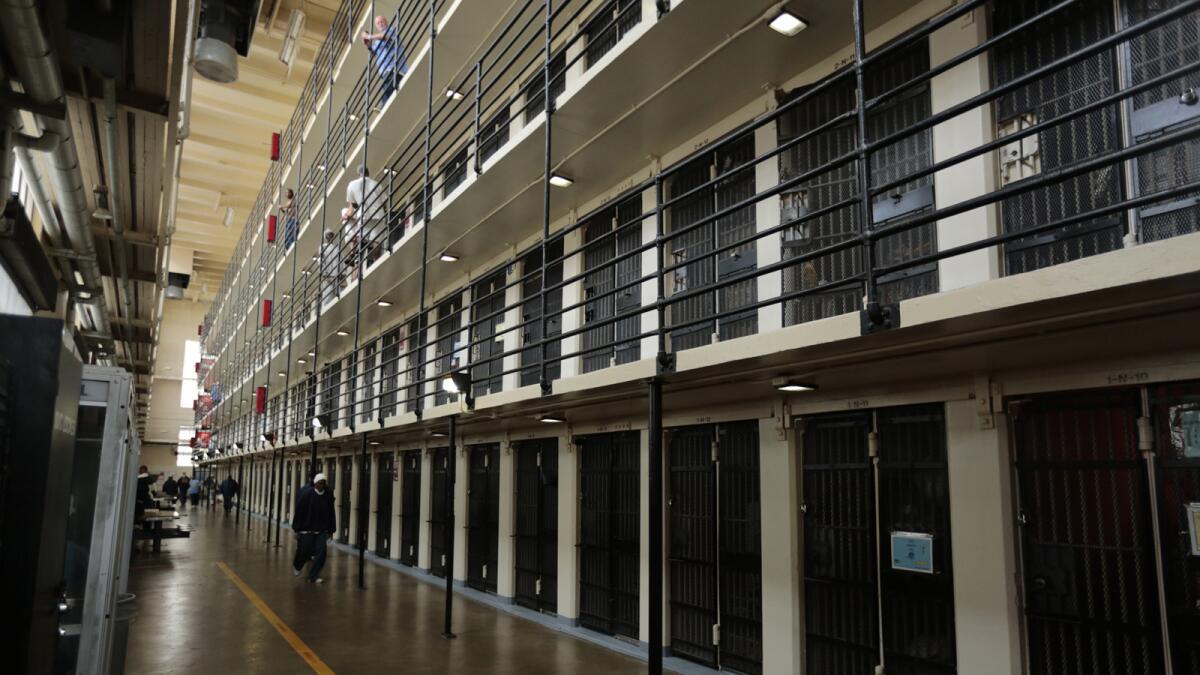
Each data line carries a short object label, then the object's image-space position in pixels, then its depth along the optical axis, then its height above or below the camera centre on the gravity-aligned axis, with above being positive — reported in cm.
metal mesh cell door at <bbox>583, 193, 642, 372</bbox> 852 +217
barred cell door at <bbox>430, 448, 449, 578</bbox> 1317 -81
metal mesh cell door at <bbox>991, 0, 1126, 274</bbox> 452 +205
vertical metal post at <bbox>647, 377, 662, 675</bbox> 507 -41
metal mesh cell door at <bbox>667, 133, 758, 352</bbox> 700 +215
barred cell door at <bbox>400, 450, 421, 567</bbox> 1445 -77
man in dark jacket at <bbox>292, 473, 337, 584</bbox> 1266 -94
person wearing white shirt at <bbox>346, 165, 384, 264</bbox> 1313 +466
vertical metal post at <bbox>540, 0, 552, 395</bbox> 704 +301
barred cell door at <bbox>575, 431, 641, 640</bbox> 829 -73
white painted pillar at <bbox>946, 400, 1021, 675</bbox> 482 -49
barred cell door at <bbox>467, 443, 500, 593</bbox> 1138 -75
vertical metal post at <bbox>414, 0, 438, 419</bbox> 1018 +441
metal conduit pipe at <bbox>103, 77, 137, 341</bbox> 694 +333
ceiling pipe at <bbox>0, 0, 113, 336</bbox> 514 +297
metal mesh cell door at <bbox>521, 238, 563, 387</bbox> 994 +211
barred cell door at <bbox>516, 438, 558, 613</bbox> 984 -77
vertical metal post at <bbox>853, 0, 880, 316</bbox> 381 +135
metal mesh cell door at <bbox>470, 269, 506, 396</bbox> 1150 +205
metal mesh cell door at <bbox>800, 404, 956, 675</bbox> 527 -53
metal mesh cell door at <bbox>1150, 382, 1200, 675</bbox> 410 -18
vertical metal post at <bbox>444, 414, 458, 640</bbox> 845 -64
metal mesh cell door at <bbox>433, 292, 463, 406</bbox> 1301 +216
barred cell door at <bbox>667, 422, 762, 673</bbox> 669 -70
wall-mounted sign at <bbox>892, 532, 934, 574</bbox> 528 -56
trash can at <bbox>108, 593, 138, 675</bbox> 541 -120
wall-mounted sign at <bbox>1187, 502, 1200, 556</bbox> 409 -27
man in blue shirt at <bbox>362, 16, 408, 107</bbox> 1221 +667
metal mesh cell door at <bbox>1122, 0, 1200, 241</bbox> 411 +195
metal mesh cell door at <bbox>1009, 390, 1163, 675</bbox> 435 -37
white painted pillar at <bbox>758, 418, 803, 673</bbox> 617 -67
